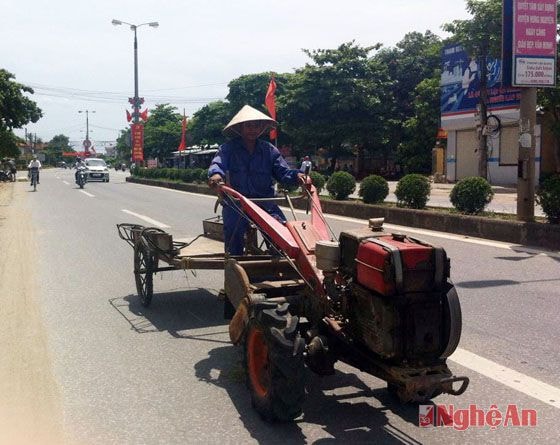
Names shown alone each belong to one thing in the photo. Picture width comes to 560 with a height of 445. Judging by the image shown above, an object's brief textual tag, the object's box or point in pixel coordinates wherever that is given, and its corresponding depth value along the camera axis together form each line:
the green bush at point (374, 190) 16.58
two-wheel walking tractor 3.29
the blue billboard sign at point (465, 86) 29.36
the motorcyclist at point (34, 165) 32.03
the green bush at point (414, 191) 14.82
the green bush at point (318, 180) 19.83
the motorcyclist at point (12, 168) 42.78
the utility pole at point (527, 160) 11.65
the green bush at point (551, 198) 10.97
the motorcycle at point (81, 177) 33.41
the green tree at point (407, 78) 40.03
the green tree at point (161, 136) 68.12
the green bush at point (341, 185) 18.67
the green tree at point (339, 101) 39.72
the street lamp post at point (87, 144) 108.11
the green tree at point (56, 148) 139.00
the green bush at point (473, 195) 13.00
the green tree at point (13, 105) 20.86
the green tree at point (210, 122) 54.41
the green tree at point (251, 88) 51.88
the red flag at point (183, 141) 45.38
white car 41.31
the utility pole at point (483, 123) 26.08
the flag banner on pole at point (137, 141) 47.05
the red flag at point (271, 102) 27.14
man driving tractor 5.46
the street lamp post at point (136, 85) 44.97
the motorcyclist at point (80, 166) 34.96
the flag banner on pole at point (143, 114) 46.73
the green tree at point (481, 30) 21.53
